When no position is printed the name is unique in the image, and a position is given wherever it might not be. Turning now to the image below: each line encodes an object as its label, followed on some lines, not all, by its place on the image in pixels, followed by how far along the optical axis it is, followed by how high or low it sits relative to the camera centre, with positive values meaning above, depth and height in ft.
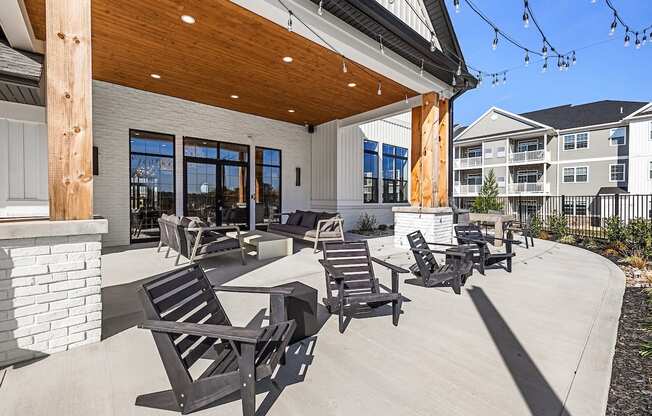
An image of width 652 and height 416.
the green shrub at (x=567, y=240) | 25.73 -3.29
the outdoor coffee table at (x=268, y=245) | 18.22 -2.68
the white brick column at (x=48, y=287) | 6.81 -2.08
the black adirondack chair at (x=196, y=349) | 4.92 -2.77
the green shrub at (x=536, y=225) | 29.54 -2.30
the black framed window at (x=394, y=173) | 39.04 +4.13
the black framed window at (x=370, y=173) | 36.47 +3.87
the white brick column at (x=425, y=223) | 21.07 -1.51
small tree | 41.17 -0.26
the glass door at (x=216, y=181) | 26.48 +2.11
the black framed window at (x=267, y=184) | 30.78 +2.06
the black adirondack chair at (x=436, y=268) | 12.01 -2.89
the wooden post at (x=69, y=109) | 7.36 +2.46
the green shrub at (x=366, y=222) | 33.88 -2.24
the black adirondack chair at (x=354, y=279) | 8.84 -2.65
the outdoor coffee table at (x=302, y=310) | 7.92 -2.97
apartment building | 55.52 +11.25
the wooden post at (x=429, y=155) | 21.35 +3.62
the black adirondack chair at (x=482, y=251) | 15.07 -2.57
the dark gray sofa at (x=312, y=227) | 21.20 -1.93
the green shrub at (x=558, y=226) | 28.35 -2.25
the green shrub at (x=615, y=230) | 22.46 -2.10
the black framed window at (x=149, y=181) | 23.67 +1.86
